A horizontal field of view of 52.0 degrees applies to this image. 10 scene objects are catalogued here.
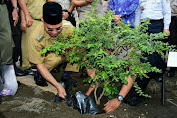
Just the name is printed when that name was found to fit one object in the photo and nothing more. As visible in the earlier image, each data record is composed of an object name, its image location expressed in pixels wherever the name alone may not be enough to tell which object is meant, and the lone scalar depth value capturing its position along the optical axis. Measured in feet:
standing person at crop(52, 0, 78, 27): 9.60
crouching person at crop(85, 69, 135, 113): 6.76
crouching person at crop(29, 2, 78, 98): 6.77
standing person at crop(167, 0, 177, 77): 10.90
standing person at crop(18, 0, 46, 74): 9.36
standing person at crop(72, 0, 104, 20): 9.34
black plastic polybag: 6.66
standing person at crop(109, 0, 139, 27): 9.33
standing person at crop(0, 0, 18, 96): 7.86
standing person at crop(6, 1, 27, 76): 10.19
